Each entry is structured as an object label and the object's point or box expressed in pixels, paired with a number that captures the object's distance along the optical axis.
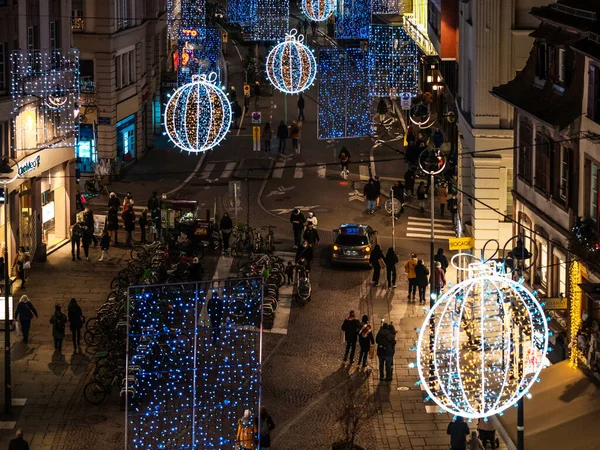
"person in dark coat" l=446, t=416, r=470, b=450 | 34.12
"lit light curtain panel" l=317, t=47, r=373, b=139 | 68.88
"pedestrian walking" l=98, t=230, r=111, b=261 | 54.47
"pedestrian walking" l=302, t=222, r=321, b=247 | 54.94
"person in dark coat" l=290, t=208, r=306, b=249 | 56.44
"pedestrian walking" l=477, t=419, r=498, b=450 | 35.03
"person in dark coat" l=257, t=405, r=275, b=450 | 34.75
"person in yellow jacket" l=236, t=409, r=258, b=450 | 32.30
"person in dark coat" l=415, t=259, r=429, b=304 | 49.38
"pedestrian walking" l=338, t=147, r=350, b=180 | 69.06
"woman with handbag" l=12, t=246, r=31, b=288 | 51.34
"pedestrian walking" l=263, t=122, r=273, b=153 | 74.31
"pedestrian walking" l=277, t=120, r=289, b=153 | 74.94
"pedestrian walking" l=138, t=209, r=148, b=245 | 57.39
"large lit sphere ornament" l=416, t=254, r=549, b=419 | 25.86
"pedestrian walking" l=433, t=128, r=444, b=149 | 68.00
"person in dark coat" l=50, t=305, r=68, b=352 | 43.56
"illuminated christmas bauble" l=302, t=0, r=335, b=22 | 93.94
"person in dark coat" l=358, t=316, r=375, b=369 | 42.56
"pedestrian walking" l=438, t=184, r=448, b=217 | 62.38
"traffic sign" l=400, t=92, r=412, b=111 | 72.69
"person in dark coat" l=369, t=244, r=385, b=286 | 51.78
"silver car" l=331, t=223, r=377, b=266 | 53.59
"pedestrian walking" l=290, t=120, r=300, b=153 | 75.88
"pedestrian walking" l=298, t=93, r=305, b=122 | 83.06
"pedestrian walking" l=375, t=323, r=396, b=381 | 41.41
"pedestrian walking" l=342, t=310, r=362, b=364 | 42.94
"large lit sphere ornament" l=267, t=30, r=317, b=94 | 66.81
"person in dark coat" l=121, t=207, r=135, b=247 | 57.19
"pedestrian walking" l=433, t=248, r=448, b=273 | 50.47
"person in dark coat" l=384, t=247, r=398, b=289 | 51.16
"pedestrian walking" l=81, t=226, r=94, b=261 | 55.28
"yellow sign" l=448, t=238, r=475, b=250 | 42.56
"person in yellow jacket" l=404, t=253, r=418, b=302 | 49.66
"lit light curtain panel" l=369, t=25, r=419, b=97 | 70.75
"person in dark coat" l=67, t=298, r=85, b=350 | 43.97
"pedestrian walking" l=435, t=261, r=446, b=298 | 47.84
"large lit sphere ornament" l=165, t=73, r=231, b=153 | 50.78
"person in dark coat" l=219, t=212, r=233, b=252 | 56.38
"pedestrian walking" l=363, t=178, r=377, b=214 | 61.56
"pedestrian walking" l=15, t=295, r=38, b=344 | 44.25
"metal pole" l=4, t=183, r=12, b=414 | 38.34
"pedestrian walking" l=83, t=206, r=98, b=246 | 56.41
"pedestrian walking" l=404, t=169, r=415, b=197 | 64.81
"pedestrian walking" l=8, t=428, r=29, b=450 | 33.41
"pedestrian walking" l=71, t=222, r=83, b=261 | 54.66
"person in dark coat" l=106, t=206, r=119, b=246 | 57.11
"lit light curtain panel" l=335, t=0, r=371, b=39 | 82.94
